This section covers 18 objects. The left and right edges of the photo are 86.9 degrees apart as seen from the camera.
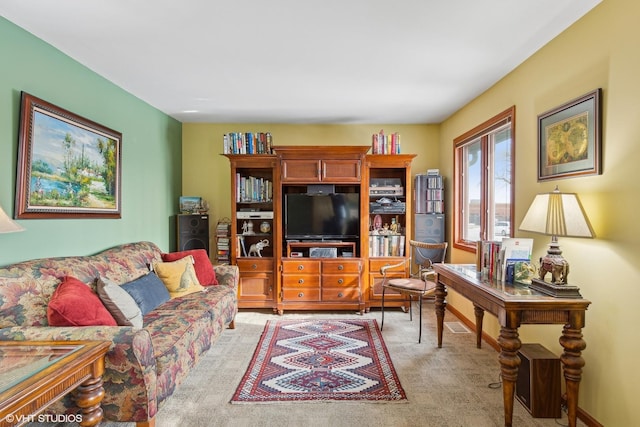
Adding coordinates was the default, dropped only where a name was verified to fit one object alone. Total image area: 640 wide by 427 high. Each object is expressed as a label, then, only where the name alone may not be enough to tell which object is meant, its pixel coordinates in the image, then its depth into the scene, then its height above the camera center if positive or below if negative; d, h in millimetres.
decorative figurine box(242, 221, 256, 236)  4387 -204
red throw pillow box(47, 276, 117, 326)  1902 -561
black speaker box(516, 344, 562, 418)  2105 -1079
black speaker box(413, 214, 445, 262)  4473 -190
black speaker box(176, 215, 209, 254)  4293 -254
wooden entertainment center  4168 -195
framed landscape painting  2309 +367
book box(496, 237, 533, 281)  2340 -252
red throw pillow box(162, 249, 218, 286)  3551 -569
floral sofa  1757 -792
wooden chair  3500 -716
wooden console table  1884 -624
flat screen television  4312 -28
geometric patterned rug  2371 -1263
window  3201 +354
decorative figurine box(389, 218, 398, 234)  4457 -187
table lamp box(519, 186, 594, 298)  1929 -75
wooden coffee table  1195 -644
